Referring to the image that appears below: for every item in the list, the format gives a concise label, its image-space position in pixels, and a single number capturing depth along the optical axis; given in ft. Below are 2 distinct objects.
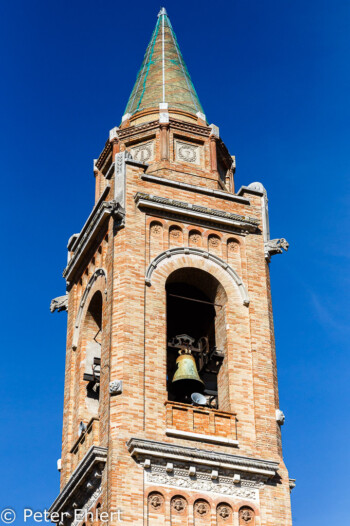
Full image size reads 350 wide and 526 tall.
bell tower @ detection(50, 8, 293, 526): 96.89
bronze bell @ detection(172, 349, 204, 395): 105.91
